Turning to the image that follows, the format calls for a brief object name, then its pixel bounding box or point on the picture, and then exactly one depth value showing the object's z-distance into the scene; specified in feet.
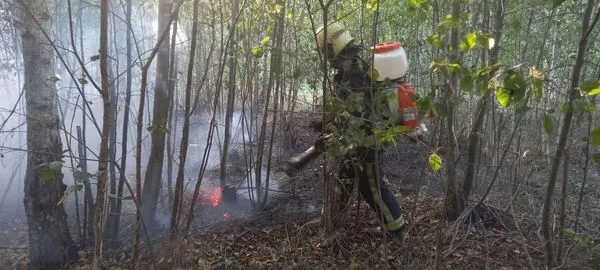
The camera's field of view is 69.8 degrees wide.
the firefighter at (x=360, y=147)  9.93
